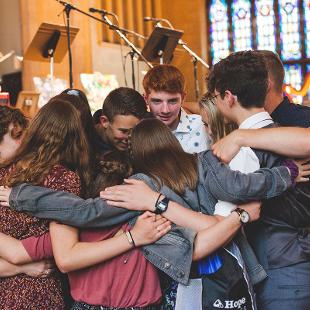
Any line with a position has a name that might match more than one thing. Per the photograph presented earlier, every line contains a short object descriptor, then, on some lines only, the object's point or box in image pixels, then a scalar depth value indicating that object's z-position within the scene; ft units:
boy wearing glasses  7.18
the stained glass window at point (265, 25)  40.96
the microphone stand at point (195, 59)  24.85
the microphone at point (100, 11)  20.90
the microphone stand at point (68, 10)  21.82
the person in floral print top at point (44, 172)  7.16
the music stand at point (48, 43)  23.31
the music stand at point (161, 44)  24.95
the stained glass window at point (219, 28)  41.86
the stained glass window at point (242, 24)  41.50
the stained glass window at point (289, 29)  40.65
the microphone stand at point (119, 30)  21.78
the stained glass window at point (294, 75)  40.91
